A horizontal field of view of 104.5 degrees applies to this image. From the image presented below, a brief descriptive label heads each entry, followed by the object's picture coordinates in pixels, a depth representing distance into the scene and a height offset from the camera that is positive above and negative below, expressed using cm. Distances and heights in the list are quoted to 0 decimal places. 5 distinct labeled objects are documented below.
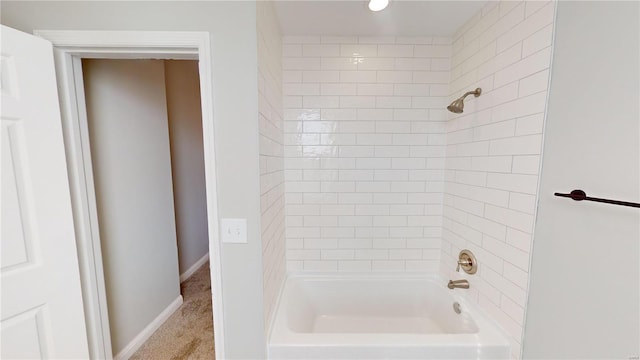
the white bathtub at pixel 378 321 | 126 -101
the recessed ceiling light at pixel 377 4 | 130 +82
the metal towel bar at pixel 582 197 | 80 -14
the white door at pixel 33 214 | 101 -24
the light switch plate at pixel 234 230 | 118 -34
